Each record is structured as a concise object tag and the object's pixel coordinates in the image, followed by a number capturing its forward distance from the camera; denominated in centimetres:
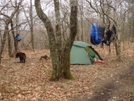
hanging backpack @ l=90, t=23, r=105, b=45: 1026
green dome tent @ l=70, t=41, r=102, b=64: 1070
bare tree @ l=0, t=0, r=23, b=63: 979
